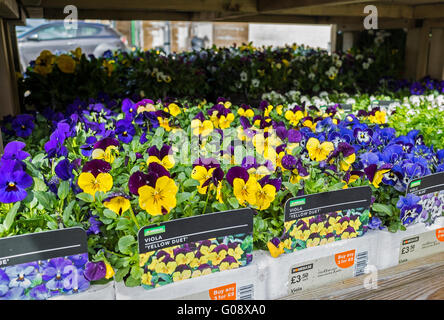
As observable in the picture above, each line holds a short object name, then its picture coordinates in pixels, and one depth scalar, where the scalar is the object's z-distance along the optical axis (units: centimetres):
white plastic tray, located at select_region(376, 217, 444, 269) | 107
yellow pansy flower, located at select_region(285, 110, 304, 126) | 166
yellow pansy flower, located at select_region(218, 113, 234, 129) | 159
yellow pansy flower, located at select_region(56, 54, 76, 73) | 240
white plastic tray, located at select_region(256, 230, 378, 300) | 96
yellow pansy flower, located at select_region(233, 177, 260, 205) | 92
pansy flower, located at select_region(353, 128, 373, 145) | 125
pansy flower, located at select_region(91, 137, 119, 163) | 105
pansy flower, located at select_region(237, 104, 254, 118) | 174
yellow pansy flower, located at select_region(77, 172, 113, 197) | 89
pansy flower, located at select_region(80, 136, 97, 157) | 118
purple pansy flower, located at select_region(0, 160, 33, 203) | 86
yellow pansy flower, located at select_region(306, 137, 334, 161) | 115
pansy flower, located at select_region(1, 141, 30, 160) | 94
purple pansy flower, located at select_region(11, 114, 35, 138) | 159
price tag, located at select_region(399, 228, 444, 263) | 110
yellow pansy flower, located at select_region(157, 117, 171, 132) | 154
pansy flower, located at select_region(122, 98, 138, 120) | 171
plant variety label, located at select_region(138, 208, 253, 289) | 84
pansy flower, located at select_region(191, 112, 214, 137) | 142
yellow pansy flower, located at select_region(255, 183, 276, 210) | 93
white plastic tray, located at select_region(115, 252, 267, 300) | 86
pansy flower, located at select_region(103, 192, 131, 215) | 85
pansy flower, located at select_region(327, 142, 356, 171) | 109
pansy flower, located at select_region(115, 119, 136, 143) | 141
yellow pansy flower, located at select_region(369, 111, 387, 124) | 168
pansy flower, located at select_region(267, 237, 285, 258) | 95
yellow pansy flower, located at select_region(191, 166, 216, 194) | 95
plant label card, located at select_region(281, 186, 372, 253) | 96
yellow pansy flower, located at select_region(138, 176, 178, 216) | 82
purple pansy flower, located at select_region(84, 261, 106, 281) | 82
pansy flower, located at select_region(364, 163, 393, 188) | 106
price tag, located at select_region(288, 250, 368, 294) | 99
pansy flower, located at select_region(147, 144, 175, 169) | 98
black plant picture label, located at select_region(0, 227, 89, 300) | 77
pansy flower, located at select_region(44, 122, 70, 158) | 103
